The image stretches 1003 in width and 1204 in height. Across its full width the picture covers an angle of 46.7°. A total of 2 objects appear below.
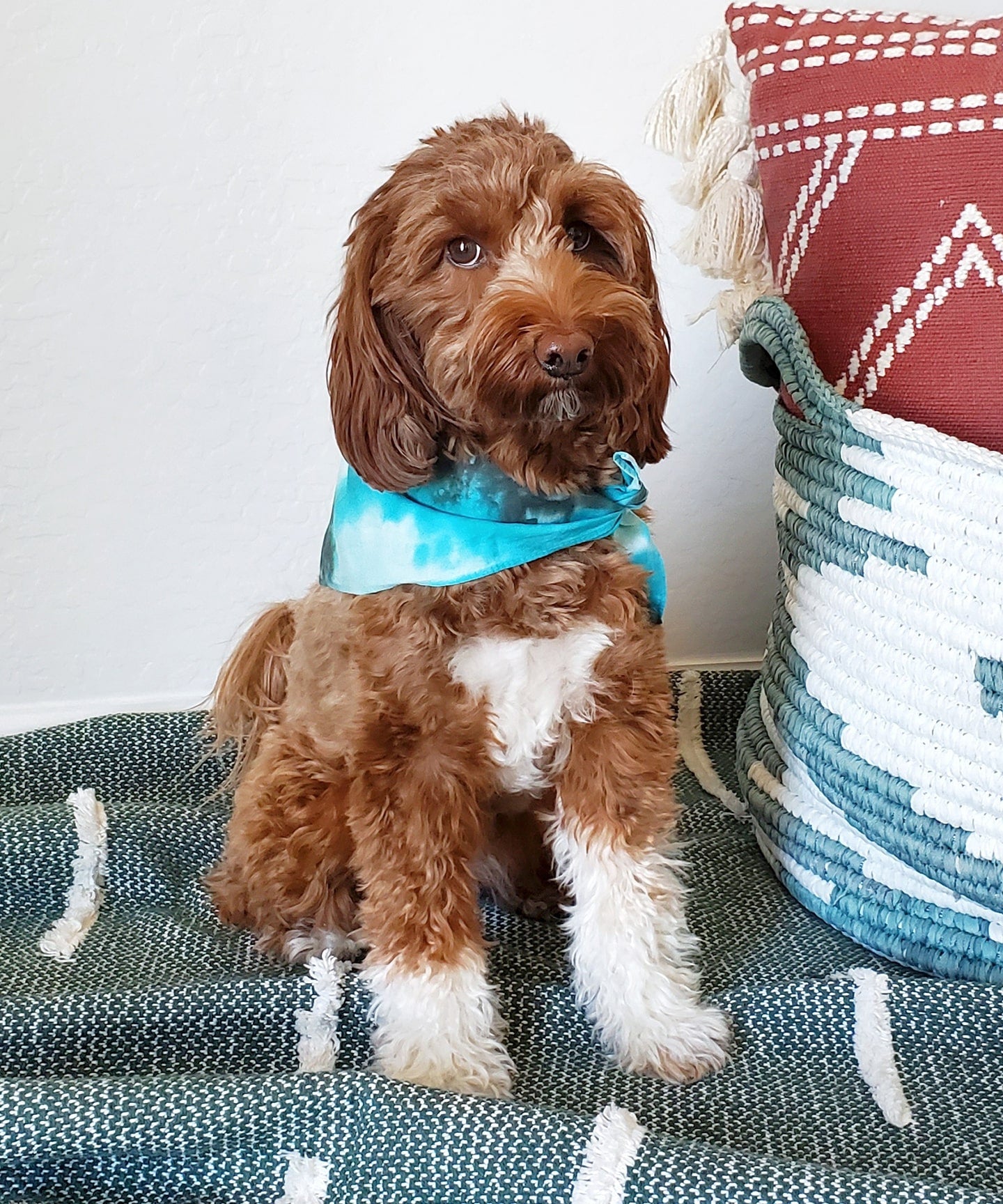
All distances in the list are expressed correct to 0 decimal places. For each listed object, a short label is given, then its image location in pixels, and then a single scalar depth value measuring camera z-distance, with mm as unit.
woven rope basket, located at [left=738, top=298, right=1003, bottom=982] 1127
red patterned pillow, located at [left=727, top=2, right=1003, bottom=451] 1182
